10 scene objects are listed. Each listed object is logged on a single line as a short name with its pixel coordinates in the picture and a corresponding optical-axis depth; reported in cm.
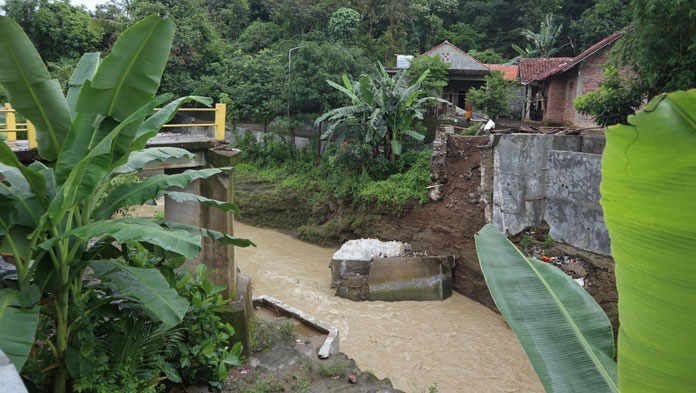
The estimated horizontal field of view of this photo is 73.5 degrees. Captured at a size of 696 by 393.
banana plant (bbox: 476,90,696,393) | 112
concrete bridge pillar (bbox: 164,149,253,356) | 649
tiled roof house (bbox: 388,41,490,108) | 2008
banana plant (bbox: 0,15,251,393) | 315
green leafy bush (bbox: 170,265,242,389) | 479
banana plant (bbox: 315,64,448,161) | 1377
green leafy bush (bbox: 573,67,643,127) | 909
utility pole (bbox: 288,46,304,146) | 1875
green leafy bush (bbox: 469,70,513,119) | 1555
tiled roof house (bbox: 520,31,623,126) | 1566
